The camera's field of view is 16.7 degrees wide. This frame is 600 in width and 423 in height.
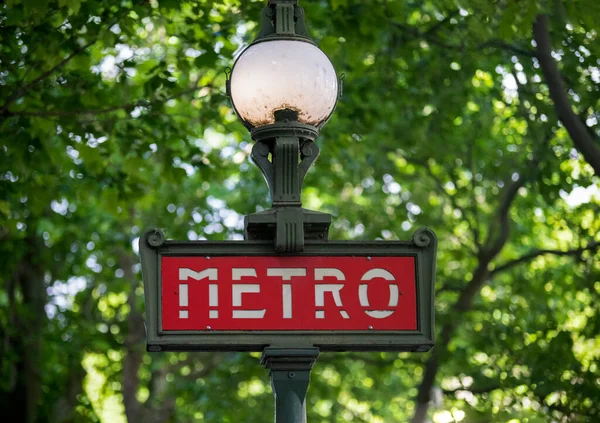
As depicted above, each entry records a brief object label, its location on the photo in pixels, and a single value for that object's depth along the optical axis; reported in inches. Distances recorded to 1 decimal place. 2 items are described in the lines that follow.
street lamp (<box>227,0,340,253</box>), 283.0
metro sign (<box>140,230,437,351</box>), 278.9
